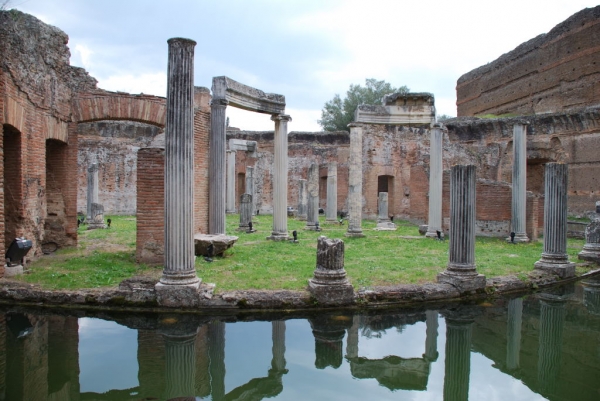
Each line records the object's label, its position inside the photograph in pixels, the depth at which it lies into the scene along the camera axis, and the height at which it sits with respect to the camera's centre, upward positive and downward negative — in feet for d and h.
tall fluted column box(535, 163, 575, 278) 30.53 -1.61
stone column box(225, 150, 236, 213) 78.12 +2.36
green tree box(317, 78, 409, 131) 128.57 +25.64
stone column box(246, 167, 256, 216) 75.51 +2.31
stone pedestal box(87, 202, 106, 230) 55.11 -3.07
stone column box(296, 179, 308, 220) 71.97 -1.09
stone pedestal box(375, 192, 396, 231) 64.19 -1.96
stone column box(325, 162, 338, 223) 65.77 -0.53
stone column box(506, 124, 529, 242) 46.47 +0.51
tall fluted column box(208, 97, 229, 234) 34.09 +1.09
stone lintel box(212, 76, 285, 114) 36.40 +8.07
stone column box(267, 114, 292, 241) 42.96 +1.66
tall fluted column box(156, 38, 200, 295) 21.88 +0.88
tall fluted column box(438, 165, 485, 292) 25.16 -2.12
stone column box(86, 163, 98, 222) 61.78 +1.02
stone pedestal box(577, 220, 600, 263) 34.71 -3.57
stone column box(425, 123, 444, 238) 48.19 +1.16
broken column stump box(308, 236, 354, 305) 22.22 -4.00
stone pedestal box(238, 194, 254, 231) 54.19 -2.05
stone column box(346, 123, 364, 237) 48.62 +1.32
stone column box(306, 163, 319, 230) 56.90 -1.52
